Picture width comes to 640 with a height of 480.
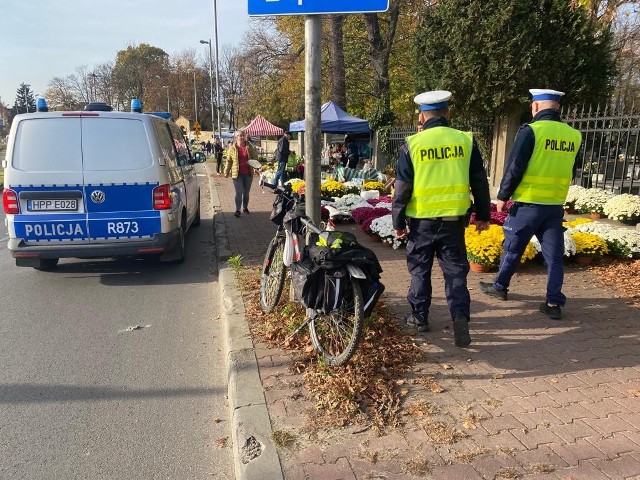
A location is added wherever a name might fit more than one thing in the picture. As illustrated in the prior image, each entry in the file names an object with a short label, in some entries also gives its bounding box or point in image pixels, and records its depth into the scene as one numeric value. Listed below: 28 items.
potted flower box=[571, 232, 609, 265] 6.21
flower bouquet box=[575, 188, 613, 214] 9.05
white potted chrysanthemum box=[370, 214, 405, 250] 7.50
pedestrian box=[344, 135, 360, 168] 18.80
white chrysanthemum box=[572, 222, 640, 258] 6.38
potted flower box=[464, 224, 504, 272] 5.97
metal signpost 3.67
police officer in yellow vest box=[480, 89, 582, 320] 4.35
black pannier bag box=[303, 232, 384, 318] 3.48
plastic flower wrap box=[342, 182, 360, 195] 12.57
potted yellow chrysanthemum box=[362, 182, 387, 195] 12.59
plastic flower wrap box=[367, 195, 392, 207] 10.17
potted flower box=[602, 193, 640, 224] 8.16
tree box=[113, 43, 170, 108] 74.06
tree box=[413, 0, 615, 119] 11.02
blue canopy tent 16.42
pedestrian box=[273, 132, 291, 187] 16.25
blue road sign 3.62
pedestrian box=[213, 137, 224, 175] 26.10
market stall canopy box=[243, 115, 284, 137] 30.80
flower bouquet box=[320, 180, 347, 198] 11.88
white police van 5.90
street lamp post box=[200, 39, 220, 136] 40.17
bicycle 3.47
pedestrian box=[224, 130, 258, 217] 10.71
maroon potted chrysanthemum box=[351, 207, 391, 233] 8.40
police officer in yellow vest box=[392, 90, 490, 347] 3.74
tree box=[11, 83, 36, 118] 79.31
